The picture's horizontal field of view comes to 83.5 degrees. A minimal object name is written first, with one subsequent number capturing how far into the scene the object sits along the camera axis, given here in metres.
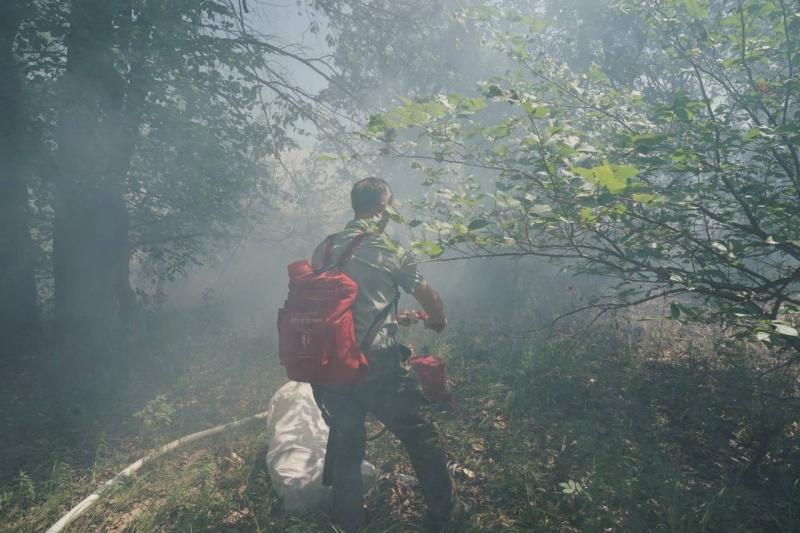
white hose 3.50
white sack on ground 3.45
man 3.08
